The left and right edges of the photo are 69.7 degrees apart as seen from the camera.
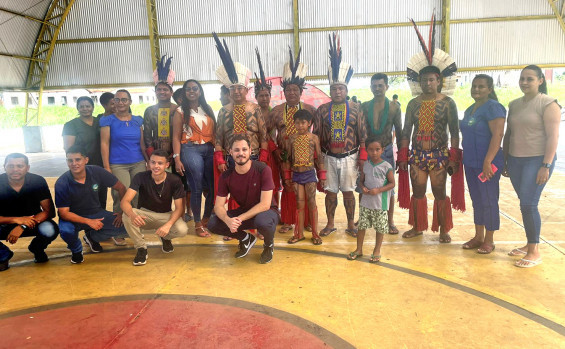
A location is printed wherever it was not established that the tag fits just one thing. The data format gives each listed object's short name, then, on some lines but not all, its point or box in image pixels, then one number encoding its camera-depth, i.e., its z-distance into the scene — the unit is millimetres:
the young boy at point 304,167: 4109
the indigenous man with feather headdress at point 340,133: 4250
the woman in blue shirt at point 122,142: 4324
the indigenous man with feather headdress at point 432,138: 3932
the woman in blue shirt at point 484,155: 3605
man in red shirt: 3680
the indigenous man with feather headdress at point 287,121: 4398
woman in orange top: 4422
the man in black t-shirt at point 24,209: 3611
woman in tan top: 3330
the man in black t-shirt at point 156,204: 3729
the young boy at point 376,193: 3553
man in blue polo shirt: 3705
